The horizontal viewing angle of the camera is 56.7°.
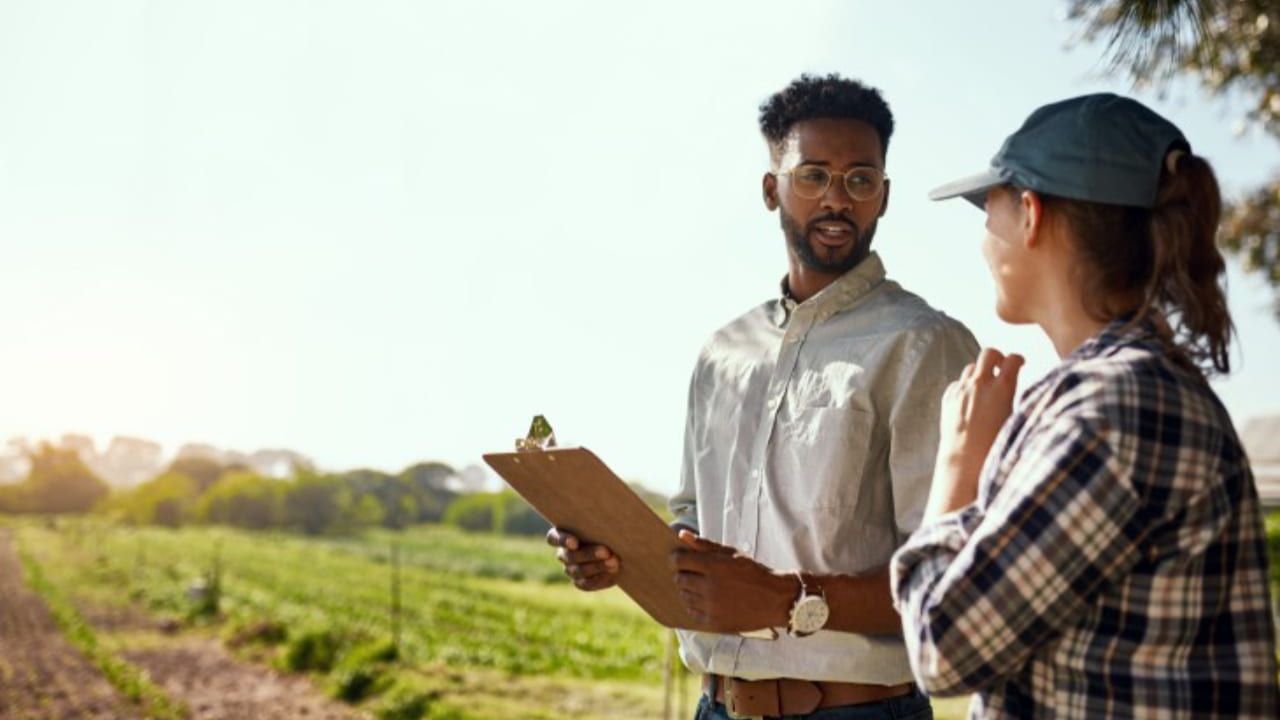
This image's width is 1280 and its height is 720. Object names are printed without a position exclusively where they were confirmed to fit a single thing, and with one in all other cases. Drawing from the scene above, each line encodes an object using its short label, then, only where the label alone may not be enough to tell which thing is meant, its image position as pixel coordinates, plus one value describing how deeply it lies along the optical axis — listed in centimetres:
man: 152
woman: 96
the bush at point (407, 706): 1041
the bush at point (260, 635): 1642
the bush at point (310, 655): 1398
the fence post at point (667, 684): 697
